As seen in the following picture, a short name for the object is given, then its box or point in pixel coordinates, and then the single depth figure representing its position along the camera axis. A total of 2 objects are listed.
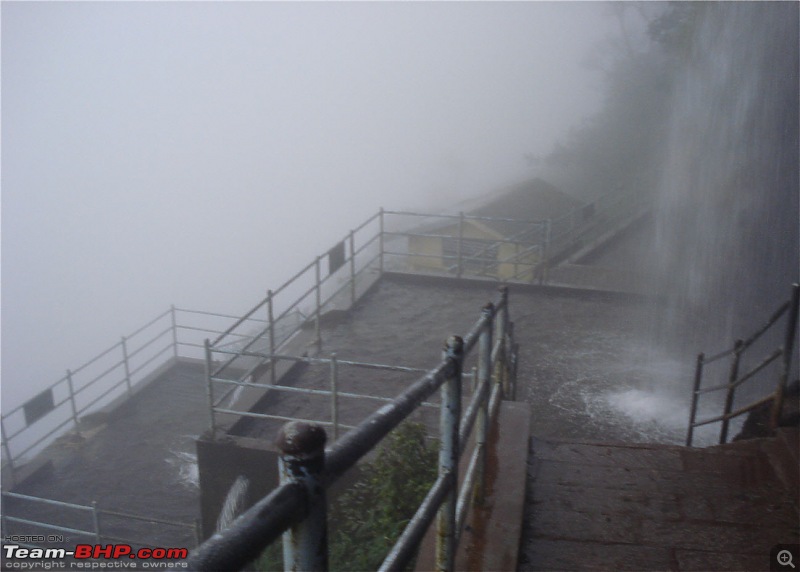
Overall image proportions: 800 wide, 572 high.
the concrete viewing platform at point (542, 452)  3.38
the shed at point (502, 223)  25.88
